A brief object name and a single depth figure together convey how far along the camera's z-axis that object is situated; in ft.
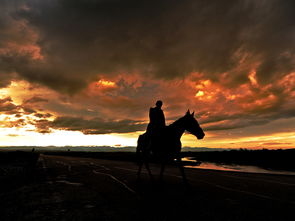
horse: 26.30
